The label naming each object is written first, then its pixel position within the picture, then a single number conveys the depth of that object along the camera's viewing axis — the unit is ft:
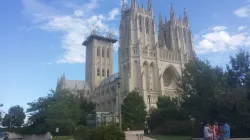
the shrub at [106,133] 55.93
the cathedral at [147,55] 186.29
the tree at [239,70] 81.25
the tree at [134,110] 139.32
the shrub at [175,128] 99.76
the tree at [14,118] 264.11
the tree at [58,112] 129.90
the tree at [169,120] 101.07
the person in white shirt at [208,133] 50.11
